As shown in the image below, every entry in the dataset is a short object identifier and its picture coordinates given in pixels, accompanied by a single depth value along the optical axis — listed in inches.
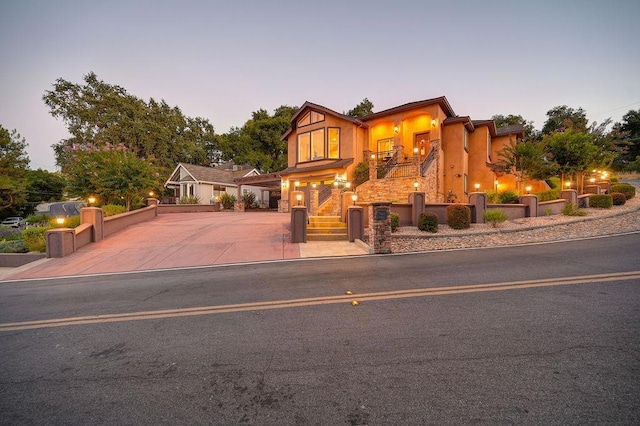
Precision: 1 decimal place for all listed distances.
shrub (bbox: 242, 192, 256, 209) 1150.0
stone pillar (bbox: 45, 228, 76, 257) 396.2
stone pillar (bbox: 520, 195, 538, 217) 563.8
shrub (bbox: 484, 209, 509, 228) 503.5
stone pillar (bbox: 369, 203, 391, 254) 374.6
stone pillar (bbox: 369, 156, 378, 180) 693.9
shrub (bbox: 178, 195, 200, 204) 1052.0
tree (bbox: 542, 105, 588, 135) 1421.6
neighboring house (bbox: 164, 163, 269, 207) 1181.1
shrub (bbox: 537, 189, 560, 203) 632.4
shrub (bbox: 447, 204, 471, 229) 483.8
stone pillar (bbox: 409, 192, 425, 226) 512.7
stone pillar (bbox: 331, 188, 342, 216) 585.6
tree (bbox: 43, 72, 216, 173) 1274.6
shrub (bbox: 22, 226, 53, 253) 417.1
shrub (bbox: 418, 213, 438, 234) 469.0
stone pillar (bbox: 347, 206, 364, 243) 450.3
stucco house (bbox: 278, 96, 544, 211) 692.1
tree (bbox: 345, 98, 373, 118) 1480.1
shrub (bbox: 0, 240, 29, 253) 418.0
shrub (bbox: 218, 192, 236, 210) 1112.8
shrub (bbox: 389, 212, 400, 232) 477.4
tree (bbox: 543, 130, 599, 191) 600.7
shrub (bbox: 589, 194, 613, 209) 585.6
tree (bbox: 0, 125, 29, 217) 774.7
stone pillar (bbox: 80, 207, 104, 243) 472.6
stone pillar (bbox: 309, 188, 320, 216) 606.5
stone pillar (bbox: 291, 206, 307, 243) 445.4
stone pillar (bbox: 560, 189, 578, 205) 603.5
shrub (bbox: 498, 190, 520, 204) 600.4
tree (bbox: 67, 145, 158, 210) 602.5
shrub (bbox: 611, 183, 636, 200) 672.4
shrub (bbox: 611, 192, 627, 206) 611.8
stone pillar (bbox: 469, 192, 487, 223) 525.0
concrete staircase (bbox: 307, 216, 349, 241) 468.4
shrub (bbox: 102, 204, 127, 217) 555.1
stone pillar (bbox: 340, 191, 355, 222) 524.1
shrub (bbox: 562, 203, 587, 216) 542.6
